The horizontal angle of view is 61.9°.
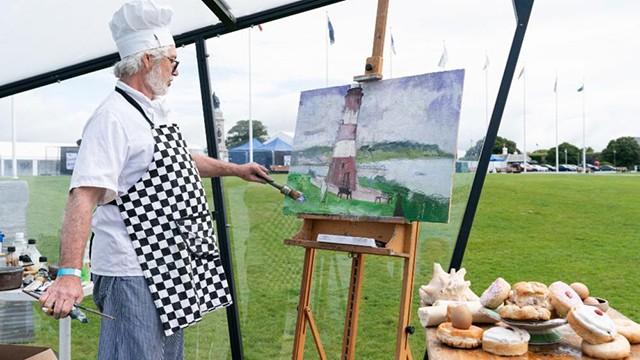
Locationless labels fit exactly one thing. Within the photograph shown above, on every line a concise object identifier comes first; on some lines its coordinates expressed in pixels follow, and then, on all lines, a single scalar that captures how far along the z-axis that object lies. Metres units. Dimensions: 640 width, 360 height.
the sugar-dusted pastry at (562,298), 1.29
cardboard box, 2.01
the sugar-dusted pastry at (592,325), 1.18
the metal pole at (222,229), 2.98
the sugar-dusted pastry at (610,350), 1.17
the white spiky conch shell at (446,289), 1.72
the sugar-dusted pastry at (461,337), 1.28
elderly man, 1.39
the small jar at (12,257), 2.41
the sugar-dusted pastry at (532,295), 1.29
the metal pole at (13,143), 3.17
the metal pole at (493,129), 2.34
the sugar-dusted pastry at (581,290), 1.46
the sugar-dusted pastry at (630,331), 1.31
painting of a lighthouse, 1.97
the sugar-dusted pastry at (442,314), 1.44
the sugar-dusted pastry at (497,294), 1.38
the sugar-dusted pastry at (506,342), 1.21
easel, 1.94
